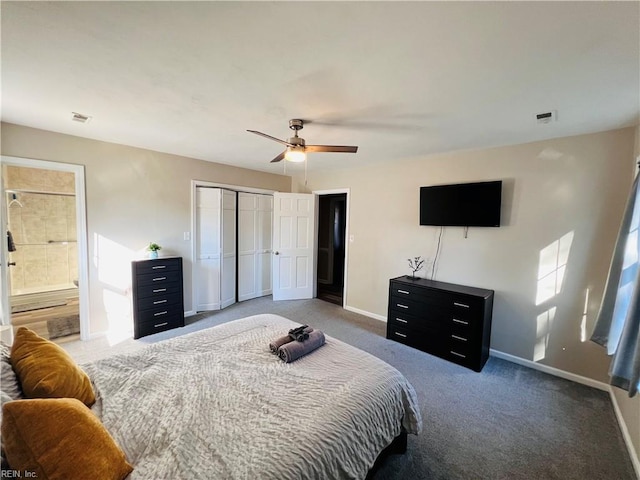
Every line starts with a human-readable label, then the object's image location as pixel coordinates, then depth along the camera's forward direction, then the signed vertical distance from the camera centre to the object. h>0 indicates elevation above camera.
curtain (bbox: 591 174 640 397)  1.61 -0.54
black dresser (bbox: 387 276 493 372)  2.74 -1.06
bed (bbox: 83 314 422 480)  1.06 -0.95
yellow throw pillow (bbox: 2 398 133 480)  0.83 -0.78
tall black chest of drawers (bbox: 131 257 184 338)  3.30 -1.00
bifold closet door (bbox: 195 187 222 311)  4.18 -0.40
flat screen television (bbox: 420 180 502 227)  2.94 +0.30
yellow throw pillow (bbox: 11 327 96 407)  1.15 -0.72
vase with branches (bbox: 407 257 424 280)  3.64 -0.53
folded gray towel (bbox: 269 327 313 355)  1.88 -0.89
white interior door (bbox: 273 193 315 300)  4.90 -0.39
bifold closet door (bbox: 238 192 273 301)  4.81 -0.40
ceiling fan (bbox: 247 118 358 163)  2.21 +0.67
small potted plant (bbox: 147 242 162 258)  3.52 -0.38
